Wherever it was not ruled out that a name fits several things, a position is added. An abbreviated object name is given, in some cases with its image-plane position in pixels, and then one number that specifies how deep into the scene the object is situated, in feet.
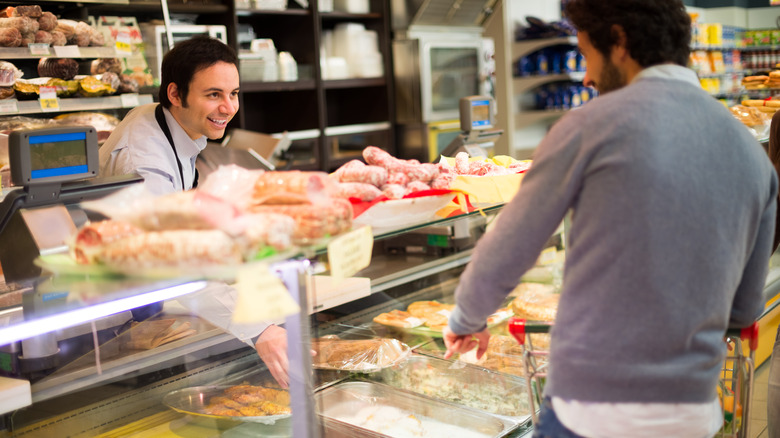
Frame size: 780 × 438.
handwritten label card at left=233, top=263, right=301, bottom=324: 3.63
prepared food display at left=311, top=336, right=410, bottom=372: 7.57
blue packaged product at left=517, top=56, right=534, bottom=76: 24.35
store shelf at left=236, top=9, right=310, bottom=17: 17.24
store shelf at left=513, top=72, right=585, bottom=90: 23.57
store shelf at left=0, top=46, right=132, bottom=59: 11.76
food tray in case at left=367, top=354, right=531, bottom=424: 7.20
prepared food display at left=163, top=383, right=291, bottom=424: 6.10
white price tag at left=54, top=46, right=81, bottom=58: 12.27
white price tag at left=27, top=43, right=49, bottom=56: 11.91
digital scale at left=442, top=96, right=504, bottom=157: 10.83
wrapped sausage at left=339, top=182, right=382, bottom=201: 5.29
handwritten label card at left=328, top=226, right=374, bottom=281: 4.12
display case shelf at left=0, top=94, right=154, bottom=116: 11.79
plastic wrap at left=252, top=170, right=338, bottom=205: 4.30
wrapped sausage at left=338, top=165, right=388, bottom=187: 5.49
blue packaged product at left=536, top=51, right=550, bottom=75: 24.07
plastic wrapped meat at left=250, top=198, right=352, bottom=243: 4.13
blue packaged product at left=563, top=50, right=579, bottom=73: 23.71
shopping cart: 5.02
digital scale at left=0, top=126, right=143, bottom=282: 4.88
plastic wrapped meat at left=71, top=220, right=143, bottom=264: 3.97
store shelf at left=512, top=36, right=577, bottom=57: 23.08
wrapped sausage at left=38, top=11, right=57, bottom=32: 12.17
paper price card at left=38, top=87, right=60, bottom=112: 12.18
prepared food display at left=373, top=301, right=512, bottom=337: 8.46
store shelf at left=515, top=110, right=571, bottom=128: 24.21
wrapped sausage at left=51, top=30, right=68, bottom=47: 12.25
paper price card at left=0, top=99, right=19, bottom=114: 11.71
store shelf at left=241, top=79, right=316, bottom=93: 16.98
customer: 3.92
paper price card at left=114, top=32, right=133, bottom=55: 13.29
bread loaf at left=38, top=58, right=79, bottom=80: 12.51
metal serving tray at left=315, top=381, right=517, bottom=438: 6.74
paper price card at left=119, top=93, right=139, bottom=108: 13.09
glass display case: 4.49
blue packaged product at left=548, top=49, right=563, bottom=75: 23.89
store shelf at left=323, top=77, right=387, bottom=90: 19.02
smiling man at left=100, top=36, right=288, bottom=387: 8.33
